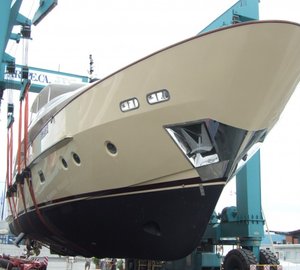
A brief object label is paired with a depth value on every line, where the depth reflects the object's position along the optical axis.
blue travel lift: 8.20
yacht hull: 5.53
